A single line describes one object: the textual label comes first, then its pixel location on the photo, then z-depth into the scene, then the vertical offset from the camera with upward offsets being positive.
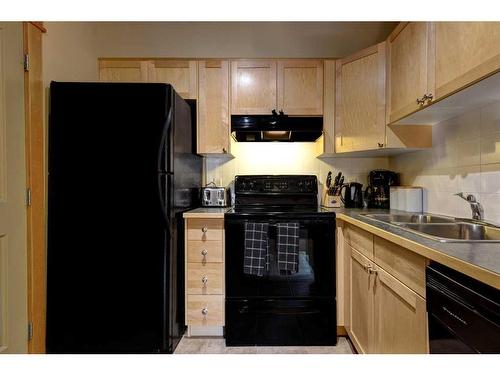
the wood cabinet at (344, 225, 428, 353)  1.08 -0.54
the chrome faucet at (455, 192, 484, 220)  1.48 -0.11
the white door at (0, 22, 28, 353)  1.52 -0.05
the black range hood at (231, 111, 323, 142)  2.20 +0.46
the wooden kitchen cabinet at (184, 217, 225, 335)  2.02 -0.57
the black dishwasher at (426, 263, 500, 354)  0.69 -0.35
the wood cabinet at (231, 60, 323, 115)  2.30 +0.80
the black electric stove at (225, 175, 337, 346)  1.97 -0.71
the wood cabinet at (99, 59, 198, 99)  2.30 +0.93
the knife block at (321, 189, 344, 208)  2.41 -0.13
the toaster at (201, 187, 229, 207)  2.42 -0.09
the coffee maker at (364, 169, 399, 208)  2.37 -0.01
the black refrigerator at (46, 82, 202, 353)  1.74 -0.18
